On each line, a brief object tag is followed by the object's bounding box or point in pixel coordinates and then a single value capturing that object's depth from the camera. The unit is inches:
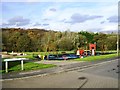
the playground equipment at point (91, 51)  839.1
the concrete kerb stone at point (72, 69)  326.9
